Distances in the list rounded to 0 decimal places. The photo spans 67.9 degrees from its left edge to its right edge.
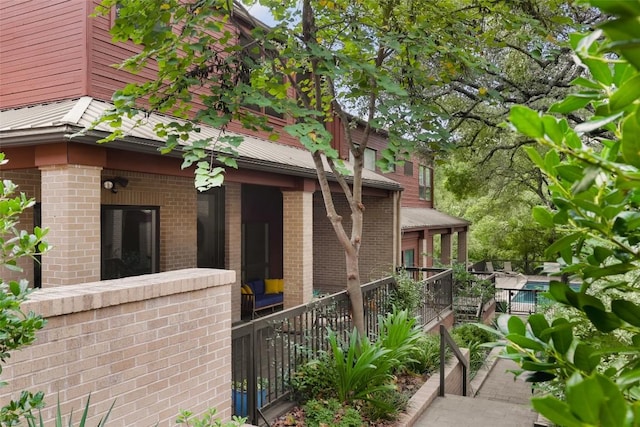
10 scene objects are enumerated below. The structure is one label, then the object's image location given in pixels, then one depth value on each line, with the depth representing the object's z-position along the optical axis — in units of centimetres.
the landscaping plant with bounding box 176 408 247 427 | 318
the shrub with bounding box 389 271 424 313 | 884
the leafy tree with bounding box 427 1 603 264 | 920
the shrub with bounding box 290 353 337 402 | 564
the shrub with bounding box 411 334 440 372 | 725
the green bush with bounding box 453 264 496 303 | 1472
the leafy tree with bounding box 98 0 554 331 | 507
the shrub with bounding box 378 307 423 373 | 617
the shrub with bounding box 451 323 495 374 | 1051
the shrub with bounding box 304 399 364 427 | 492
